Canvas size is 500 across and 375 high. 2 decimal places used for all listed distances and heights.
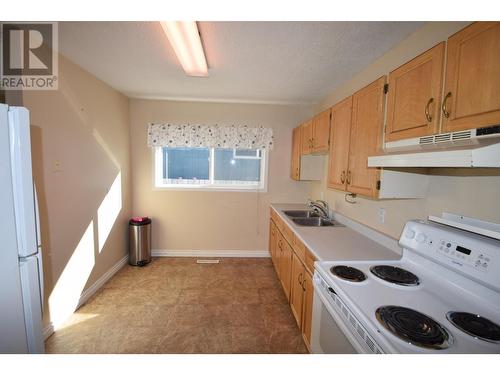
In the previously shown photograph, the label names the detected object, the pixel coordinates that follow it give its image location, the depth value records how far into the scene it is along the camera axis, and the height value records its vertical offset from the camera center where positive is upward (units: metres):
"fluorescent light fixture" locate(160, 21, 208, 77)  1.42 +0.96
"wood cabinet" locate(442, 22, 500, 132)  0.78 +0.39
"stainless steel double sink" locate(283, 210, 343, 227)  2.63 -0.57
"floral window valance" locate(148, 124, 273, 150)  3.29 +0.53
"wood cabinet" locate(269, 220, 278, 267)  3.06 -1.02
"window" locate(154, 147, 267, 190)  3.51 +0.04
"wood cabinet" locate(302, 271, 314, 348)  1.65 -1.04
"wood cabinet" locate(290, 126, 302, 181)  3.11 +0.28
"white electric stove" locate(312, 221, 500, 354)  0.81 -0.59
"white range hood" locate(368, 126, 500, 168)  0.75 +0.10
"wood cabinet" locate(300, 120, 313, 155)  2.68 +0.46
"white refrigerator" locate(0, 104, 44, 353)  0.89 -0.32
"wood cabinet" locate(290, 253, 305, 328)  1.87 -1.05
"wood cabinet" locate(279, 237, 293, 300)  2.25 -1.02
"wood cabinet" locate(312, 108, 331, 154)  2.24 +0.45
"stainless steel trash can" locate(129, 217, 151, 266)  3.18 -1.06
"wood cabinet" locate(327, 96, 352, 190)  1.85 +0.27
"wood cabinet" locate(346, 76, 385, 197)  1.44 +0.28
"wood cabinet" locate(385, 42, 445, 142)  1.02 +0.42
